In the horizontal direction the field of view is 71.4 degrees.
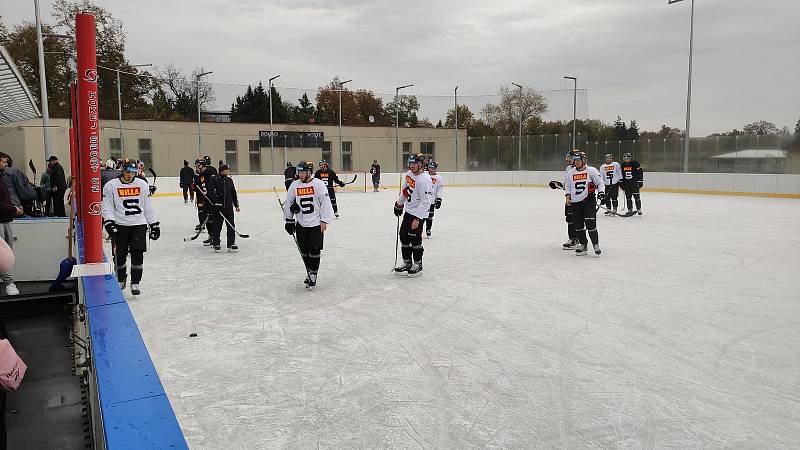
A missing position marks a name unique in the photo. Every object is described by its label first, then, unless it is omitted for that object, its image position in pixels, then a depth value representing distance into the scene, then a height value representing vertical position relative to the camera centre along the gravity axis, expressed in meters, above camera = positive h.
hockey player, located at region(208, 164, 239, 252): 9.71 -0.48
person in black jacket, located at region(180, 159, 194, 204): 18.30 -0.24
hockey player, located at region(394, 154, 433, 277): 7.58 -0.56
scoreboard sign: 29.05 +1.73
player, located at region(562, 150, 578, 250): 9.58 -1.14
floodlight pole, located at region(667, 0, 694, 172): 23.09 +2.51
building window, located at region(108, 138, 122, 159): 22.38 +1.01
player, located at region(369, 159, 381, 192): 26.06 -0.13
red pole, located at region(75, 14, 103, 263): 3.45 +0.21
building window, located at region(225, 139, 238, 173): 28.72 +0.97
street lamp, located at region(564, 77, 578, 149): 31.31 +3.89
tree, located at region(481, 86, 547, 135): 41.25 +4.44
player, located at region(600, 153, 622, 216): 13.69 -0.25
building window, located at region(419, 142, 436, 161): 34.13 +1.34
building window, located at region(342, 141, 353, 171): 32.72 +0.89
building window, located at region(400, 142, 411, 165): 33.59 +1.27
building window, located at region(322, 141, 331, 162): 31.88 +1.16
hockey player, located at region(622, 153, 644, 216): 14.70 -0.21
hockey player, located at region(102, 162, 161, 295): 6.51 -0.54
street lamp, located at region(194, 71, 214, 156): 26.81 +1.19
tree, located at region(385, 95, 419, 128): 36.25 +3.94
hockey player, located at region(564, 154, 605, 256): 8.87 -0.40
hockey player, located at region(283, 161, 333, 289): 6.95 -0.50
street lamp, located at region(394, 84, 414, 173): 33.28 +1.73
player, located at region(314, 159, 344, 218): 14.52 -0.15
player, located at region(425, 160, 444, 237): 10.30 -0.29
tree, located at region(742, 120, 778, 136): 26.40 +2.02
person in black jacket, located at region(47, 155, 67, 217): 10.94 -0.21
